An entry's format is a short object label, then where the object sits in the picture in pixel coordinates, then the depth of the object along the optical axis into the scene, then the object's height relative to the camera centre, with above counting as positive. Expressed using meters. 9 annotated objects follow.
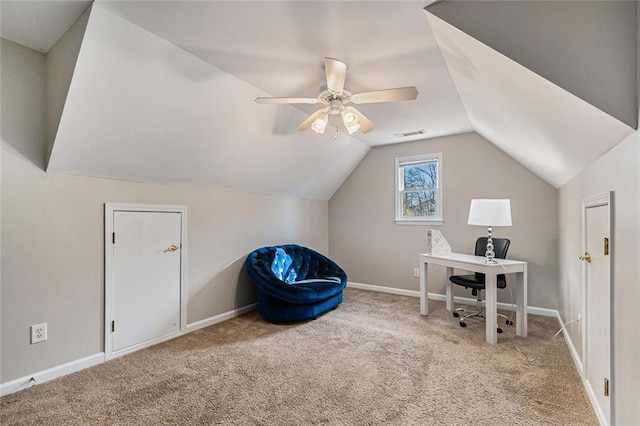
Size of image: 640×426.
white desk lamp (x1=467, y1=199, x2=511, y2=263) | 2.98 +0.03
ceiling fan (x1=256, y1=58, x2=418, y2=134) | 2.04 +0.88
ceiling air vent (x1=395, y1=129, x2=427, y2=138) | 4.10 +1.15
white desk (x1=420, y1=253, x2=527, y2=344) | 2.90 -0.63
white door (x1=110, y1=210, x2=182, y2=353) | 2.66 -0.60
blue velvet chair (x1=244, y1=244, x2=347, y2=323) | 3.36 -0.85
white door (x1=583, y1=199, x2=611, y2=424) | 1.65 -0.57
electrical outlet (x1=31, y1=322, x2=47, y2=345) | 2.19 -0.88
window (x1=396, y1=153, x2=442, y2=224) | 4.53 +0.42
